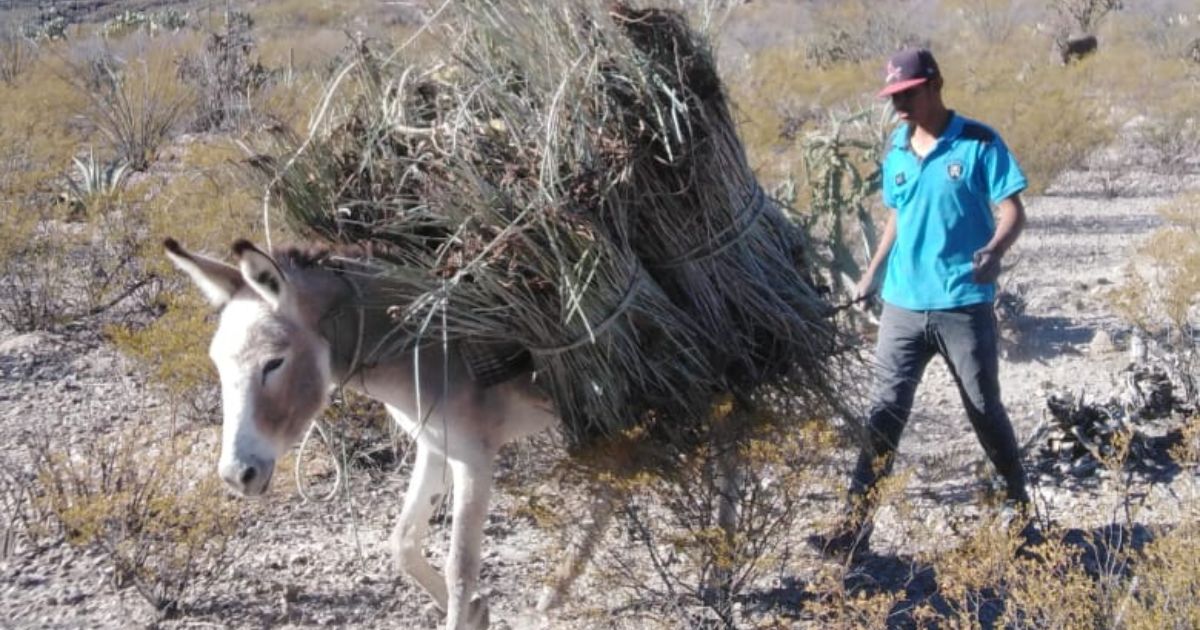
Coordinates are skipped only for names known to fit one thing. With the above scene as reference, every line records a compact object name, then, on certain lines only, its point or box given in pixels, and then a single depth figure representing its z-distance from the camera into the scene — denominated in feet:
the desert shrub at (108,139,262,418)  17.83
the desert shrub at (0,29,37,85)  53.78
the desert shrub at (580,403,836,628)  11.88
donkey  9.92
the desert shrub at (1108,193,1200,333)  21.21
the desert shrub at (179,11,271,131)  36.78
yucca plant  30.60
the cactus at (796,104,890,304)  24.75
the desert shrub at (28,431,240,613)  13.83
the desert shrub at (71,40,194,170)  40.24
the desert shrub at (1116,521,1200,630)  9.48
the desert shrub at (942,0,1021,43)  83.66
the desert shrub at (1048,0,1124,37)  77.00
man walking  13.42
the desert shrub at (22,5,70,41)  73.67
